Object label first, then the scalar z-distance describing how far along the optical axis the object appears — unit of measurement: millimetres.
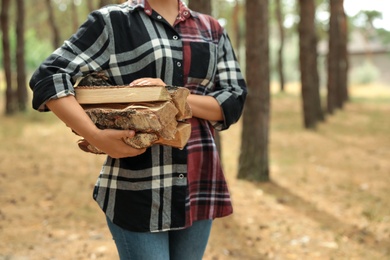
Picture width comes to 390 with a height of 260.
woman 1876
